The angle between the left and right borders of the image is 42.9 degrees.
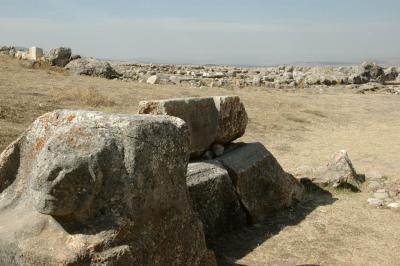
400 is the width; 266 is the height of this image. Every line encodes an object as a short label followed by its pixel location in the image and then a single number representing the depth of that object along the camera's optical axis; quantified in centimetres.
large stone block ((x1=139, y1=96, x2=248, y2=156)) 586
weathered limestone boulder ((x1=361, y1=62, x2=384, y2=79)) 2953
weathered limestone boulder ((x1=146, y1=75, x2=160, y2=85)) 2048
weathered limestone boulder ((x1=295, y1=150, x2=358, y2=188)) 828
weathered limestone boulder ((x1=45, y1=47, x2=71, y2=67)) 2330
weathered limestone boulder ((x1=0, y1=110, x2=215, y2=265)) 345
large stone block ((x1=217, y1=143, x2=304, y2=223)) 651
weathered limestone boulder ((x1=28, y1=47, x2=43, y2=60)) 2542
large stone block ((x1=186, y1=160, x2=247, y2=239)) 580
